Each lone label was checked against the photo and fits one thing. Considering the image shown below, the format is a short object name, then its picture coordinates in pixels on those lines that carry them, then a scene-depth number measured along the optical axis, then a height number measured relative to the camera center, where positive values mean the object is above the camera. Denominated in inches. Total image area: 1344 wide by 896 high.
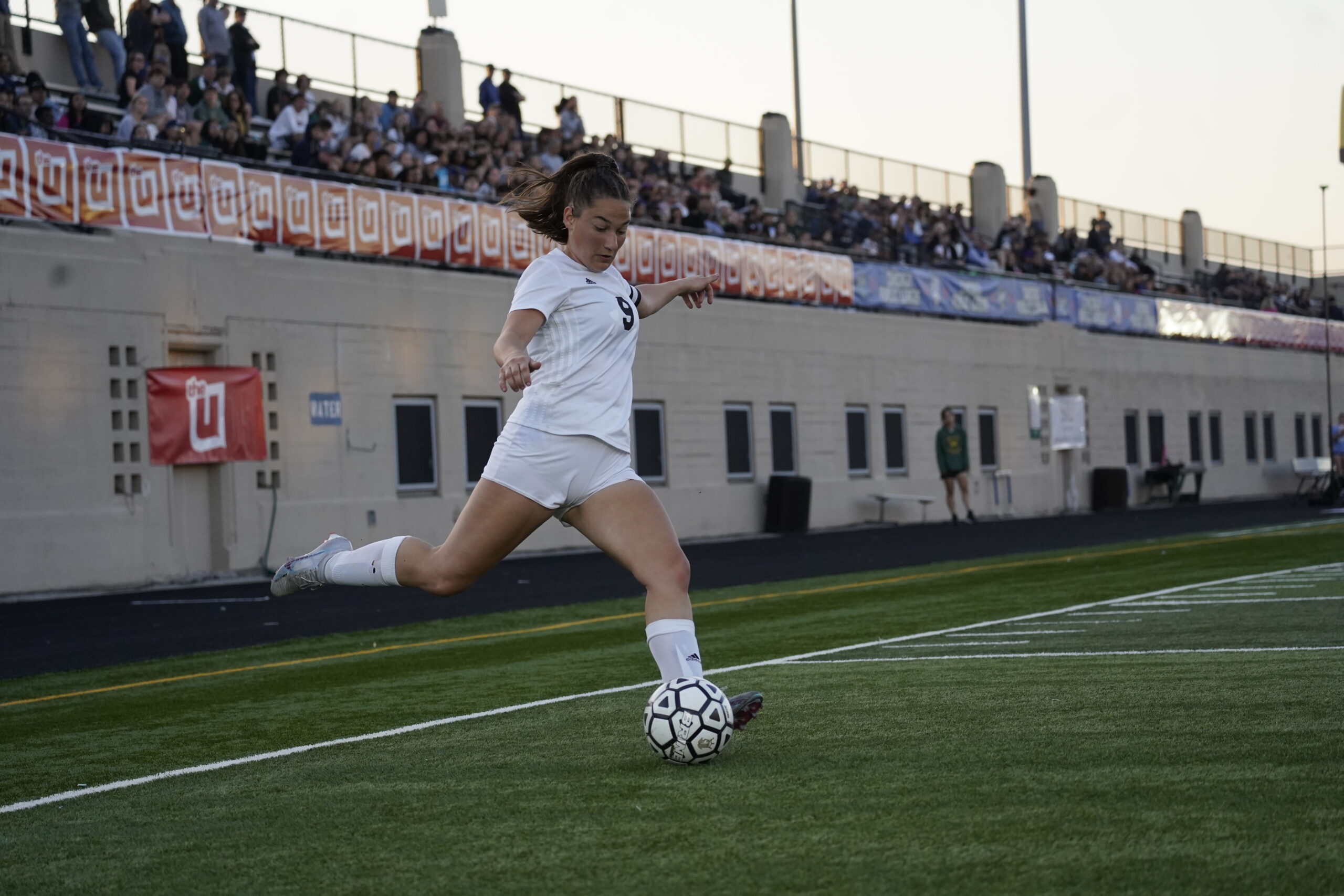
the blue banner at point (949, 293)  1382.9 +172.4
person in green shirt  1320.1 +19.6
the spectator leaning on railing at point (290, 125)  920.3 +221.2
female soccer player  230.2 +8.2
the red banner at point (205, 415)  842.2 +50.4
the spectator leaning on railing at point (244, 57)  958.4 +271.7
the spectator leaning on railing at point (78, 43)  876.0 +259.2
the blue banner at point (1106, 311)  1674.5 +177.5
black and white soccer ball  220.4 -32.5
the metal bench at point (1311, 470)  2005.4 -6.4
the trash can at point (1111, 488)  1683.1 -16.4
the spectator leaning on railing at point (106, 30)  898.1 +273.7
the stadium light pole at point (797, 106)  1921.8 +465.2
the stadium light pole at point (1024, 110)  1868.8 +429.1
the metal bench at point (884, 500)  1363.2 -16.3
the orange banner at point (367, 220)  914.1 +163.2
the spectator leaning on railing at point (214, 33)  957.2 +286.7
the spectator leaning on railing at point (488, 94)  1168.8 +296.4
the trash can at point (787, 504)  1248.2 -14.3
